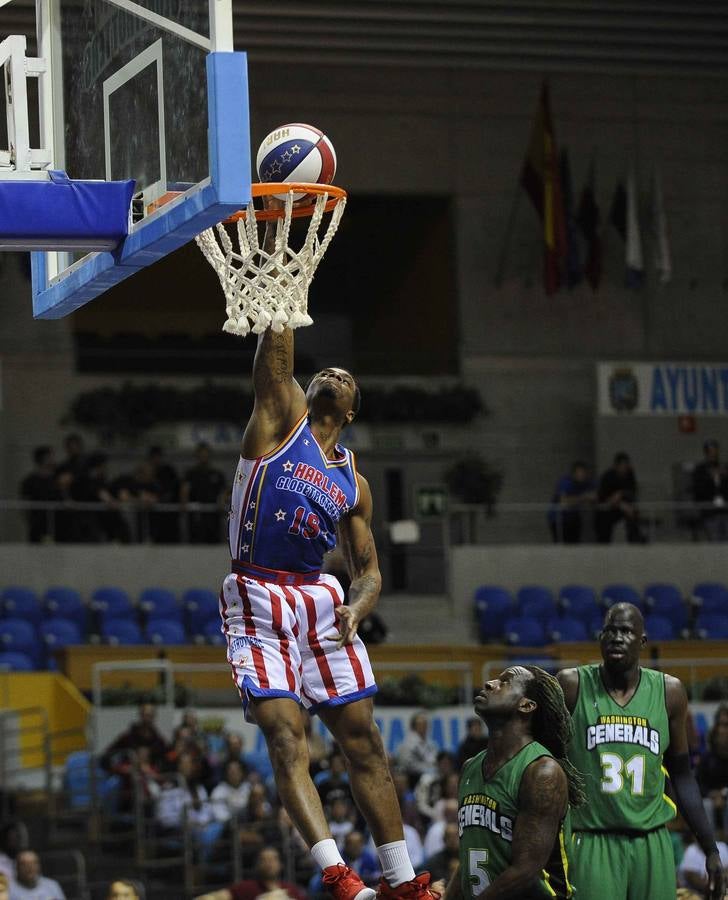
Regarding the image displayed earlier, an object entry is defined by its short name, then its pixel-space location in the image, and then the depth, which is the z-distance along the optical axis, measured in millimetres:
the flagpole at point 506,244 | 28297
